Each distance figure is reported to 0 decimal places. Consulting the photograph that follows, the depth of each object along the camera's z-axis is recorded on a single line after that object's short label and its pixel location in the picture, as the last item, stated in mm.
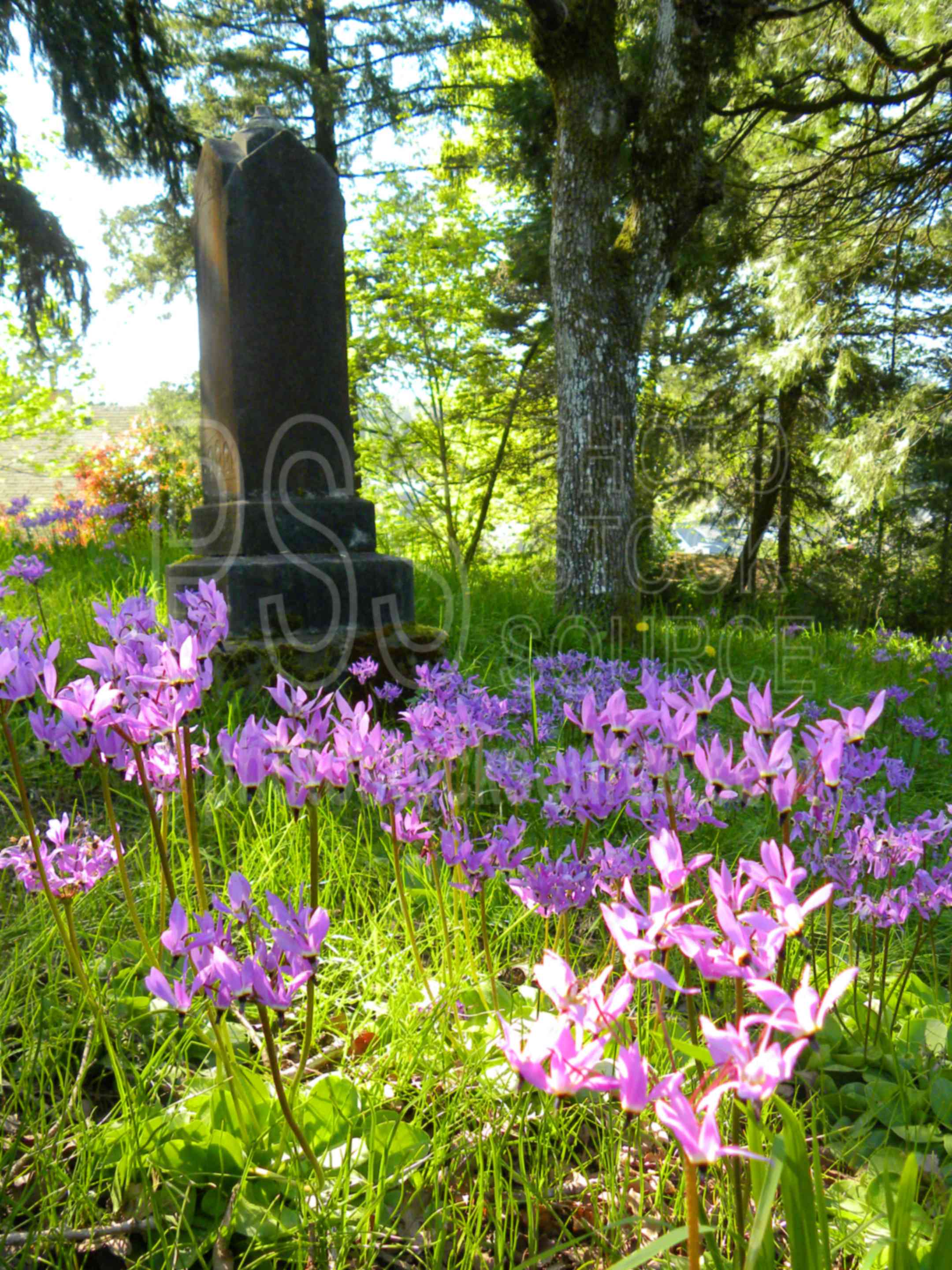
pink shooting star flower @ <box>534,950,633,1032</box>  778
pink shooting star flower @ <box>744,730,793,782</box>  1136
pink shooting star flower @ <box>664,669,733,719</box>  1326
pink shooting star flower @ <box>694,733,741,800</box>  1237
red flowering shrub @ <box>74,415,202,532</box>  12891
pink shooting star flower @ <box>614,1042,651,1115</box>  742
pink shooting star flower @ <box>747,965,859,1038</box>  653
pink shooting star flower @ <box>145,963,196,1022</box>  1050
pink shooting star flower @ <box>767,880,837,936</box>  772
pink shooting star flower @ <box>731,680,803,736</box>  1265
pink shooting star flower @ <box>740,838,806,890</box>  902
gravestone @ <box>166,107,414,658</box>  4191
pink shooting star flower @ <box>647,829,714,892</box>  915
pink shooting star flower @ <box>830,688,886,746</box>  1227
